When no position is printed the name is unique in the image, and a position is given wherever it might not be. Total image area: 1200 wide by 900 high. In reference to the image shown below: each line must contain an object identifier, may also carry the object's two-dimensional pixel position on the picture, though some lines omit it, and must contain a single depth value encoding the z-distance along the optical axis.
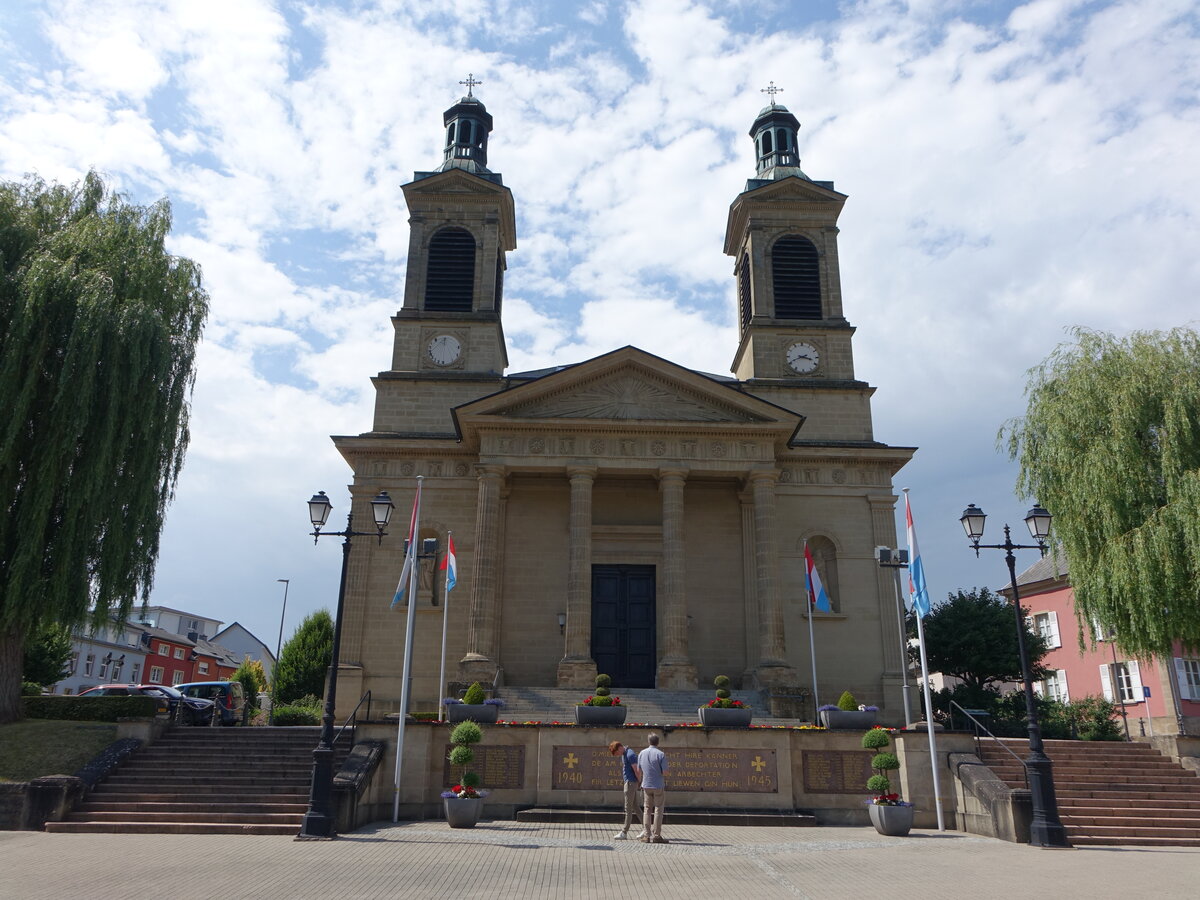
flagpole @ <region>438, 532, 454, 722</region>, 20.19
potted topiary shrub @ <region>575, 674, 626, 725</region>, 17.88
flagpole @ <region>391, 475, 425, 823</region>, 16.41
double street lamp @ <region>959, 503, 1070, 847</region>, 14.01
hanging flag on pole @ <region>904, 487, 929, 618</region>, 17.98
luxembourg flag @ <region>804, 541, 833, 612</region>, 24.48
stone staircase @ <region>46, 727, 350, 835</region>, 15.05
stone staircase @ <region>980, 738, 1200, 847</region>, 15.41
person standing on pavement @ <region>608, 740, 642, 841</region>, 14.15
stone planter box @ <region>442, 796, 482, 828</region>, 15.23
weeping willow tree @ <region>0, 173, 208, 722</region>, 19.02
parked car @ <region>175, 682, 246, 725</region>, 30.39
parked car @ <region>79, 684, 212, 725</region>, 22.47
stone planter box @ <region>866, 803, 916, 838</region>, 15.27
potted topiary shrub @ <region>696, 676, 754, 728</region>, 18.06
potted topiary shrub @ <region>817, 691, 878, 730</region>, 18.06
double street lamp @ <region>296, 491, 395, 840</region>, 13.88
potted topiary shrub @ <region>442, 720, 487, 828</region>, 15.25
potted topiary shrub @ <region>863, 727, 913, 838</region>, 15.28
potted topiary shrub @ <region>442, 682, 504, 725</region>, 18.30
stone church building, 26.52
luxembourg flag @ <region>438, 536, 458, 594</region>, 22.48
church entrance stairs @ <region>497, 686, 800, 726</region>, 22.09
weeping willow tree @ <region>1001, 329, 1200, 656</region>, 19.55
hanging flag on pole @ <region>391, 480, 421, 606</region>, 19.80
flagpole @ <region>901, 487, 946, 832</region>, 16.50
